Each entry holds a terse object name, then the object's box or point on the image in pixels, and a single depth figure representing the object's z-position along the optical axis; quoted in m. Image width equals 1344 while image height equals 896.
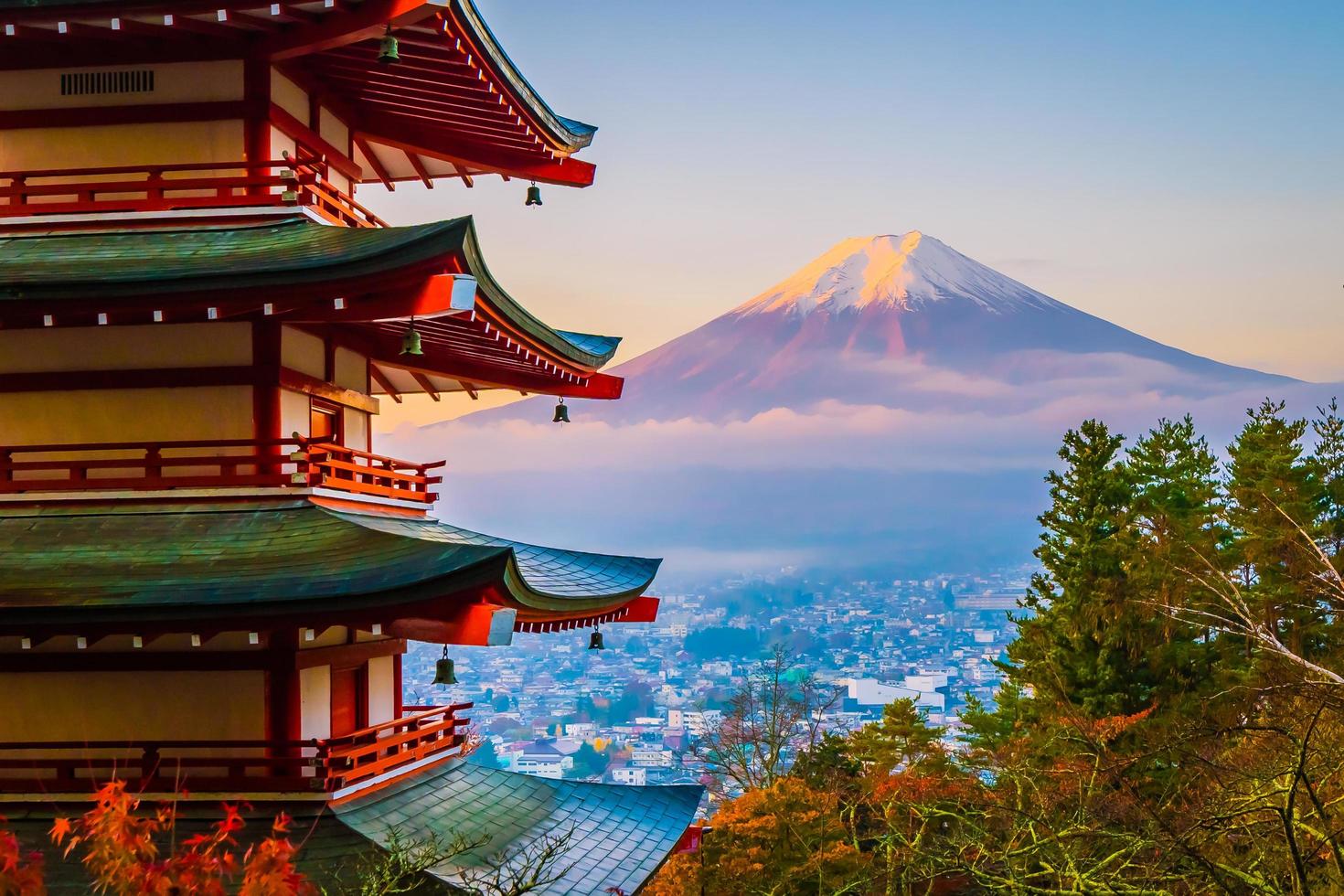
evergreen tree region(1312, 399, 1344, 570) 29.10
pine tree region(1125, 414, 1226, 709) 28.17
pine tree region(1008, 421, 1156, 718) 29.62
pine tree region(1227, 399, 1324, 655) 26.72
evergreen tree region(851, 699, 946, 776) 30.20
